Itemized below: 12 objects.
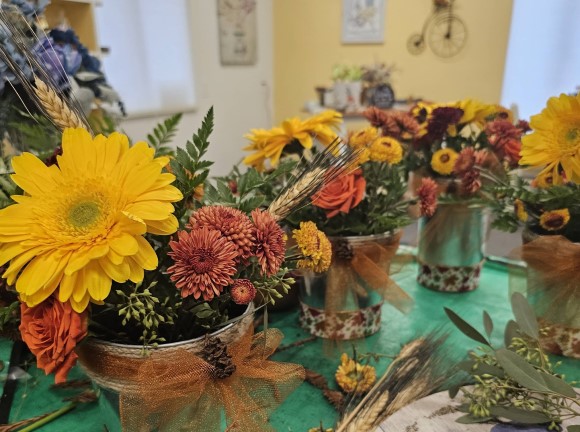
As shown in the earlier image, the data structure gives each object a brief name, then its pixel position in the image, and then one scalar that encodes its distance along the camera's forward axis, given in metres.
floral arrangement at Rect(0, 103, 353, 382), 0.35
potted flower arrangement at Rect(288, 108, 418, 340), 0.65
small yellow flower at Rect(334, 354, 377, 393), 0.60
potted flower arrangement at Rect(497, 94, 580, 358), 0.59
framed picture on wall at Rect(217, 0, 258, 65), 3.13
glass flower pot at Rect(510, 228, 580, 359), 0.64
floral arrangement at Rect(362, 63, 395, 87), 3.18
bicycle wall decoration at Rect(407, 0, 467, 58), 3.45
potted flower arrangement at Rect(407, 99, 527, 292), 0.81
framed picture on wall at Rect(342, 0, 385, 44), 3.66
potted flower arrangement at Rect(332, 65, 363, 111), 3.08
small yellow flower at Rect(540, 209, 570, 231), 0.63
